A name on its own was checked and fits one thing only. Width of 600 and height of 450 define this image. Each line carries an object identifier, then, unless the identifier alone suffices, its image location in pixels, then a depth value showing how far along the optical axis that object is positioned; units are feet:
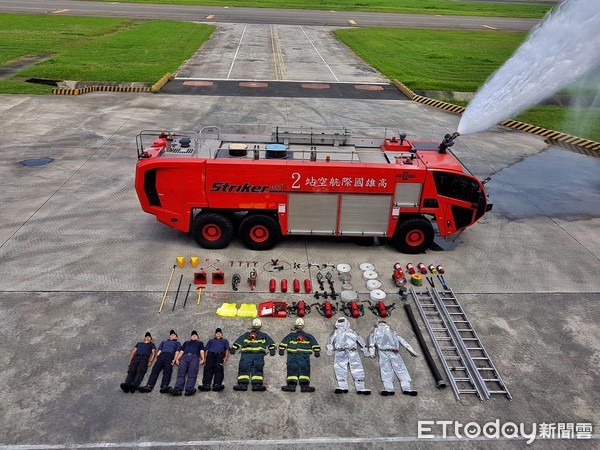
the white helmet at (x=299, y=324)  34.32
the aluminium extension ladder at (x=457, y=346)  30.53
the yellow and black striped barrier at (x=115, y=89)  99.60
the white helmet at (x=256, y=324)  33.94
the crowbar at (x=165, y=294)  36.26
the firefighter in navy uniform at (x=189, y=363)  29.07
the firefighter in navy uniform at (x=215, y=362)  29.35
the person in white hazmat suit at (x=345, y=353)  29.96
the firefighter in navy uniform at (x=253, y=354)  29.73
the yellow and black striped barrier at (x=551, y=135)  77.61
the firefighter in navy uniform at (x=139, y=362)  28.89
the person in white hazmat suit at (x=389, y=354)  30.04
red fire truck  41.93
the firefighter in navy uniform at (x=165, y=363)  29.07
